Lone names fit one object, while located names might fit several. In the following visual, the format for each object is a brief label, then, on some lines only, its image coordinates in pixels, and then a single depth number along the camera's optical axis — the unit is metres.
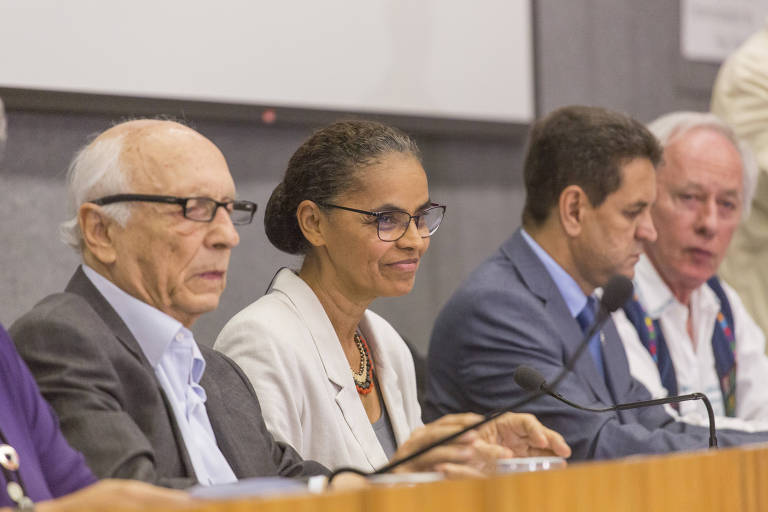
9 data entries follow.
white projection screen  6.12
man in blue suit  5.51
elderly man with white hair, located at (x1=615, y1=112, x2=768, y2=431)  7.03
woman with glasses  4.72
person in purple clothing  3.10
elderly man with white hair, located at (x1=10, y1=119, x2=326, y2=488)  3.71
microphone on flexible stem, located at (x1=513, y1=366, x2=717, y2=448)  4.21
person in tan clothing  8.73
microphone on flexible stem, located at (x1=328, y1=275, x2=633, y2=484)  3.26
